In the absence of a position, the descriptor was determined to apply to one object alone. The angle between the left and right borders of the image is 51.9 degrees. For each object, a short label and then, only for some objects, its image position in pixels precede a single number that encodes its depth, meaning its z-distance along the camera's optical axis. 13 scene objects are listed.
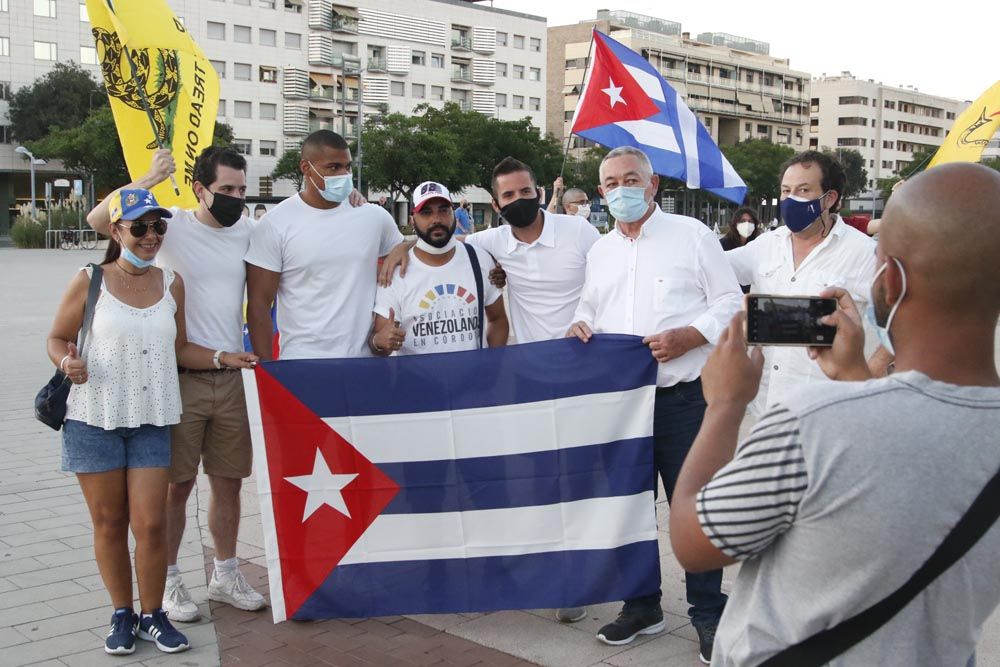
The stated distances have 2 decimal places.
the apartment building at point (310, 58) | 74.00
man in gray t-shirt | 1.64
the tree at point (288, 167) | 72.00
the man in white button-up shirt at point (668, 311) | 4.66
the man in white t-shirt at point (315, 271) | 5.27
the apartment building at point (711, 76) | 117.12
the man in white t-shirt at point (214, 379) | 5.17
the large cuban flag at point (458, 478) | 4.78
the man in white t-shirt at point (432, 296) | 5.25
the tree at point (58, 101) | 69.81
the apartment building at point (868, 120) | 150.75
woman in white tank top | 4.59
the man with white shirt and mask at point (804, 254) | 4.82
